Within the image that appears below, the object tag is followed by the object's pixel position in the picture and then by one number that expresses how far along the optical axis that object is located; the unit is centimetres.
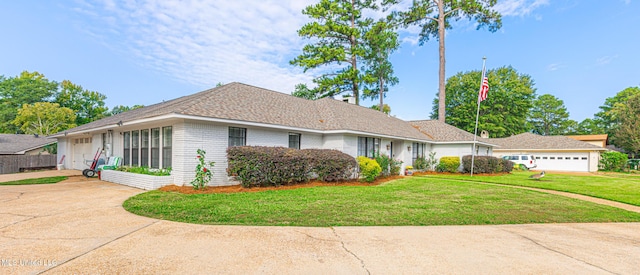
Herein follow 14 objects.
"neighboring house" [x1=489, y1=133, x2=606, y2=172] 2586
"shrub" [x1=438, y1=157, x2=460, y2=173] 1898
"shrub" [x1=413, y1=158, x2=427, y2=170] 1953
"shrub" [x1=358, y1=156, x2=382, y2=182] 1248
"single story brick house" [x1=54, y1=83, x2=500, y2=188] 985
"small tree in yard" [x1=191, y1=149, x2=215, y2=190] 941
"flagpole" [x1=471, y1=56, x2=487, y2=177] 1598
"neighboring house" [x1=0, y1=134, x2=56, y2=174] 1958
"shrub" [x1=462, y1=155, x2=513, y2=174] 1866
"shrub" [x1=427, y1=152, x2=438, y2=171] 2038
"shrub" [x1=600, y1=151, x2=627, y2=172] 2550
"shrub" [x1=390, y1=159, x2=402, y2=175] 1599
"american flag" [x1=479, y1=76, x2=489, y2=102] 1661
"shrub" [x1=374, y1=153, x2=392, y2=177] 1476
